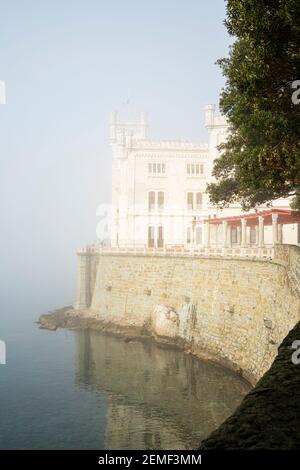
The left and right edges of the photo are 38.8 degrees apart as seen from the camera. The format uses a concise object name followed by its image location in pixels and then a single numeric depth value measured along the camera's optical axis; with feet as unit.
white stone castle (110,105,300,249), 175.52
